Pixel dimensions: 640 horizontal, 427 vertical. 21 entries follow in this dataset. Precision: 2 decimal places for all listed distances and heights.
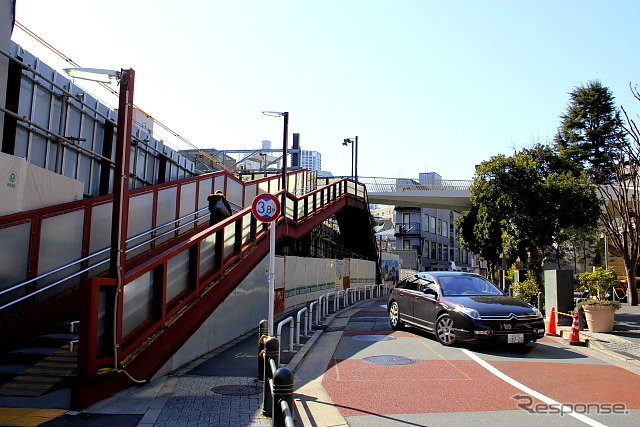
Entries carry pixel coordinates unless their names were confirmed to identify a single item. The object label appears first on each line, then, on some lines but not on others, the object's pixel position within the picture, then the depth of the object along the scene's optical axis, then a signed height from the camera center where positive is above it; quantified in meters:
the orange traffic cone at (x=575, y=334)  11.25 -1.40
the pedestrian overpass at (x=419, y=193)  40.91 +5.87
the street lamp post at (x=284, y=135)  23.06 +6.04
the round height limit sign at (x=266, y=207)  8.55 +0.91
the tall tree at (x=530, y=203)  17.53 +2.33
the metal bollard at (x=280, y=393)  4.39 -1.12
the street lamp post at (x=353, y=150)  38.72 +8.77
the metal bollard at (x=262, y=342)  7.32 -1.15
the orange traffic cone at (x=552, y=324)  12.86 -1.35
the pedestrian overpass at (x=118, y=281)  6.36 -0.36
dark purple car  10.07 -0.91
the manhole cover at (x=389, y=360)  9.04 -1.71
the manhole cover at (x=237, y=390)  6.73 -1.72
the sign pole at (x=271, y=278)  7.53 -0.23
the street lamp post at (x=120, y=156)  6.45 +1.33
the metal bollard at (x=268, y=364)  5.80 -1.17
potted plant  12.52 -1.02
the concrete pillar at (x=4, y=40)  8.99 +3.81
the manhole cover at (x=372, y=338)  11.88 -1.70
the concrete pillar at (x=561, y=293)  13.68 -0.61
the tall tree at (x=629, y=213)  25.44 +3.18
